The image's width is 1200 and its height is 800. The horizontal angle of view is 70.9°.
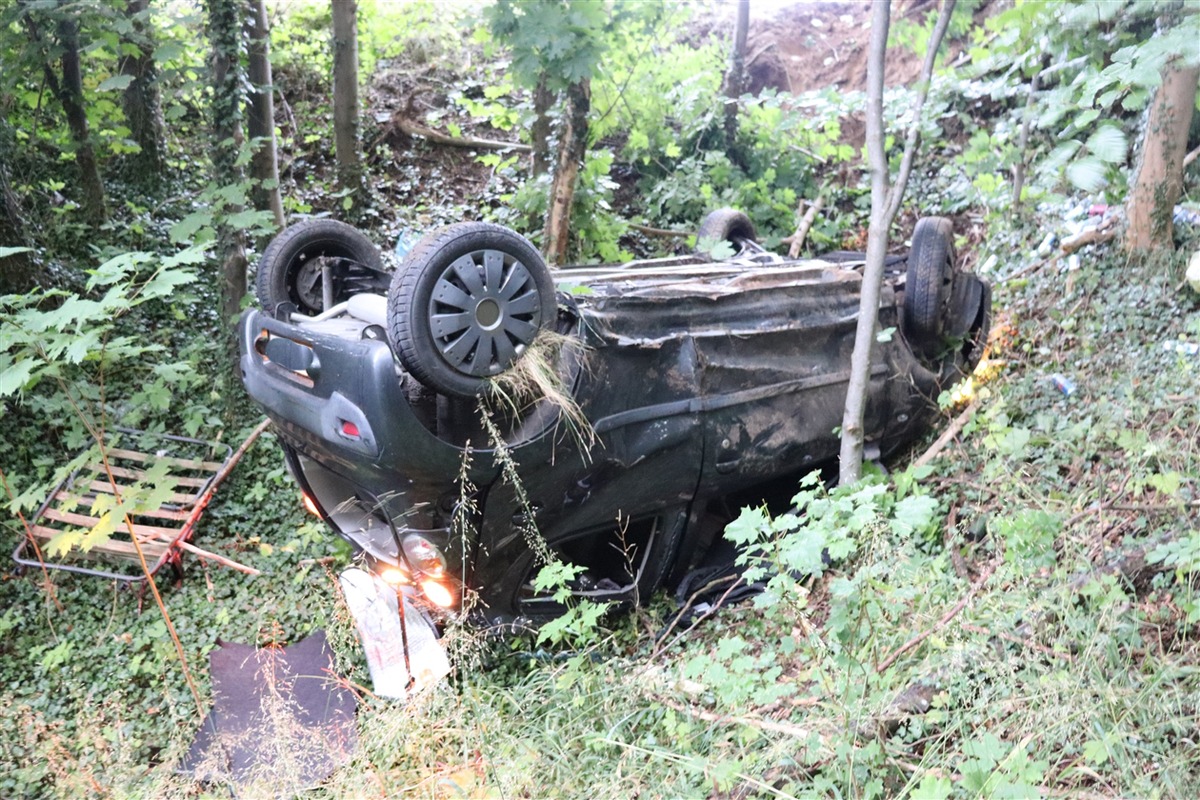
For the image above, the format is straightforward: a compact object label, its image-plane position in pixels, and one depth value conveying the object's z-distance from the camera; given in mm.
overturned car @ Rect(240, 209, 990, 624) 3279
